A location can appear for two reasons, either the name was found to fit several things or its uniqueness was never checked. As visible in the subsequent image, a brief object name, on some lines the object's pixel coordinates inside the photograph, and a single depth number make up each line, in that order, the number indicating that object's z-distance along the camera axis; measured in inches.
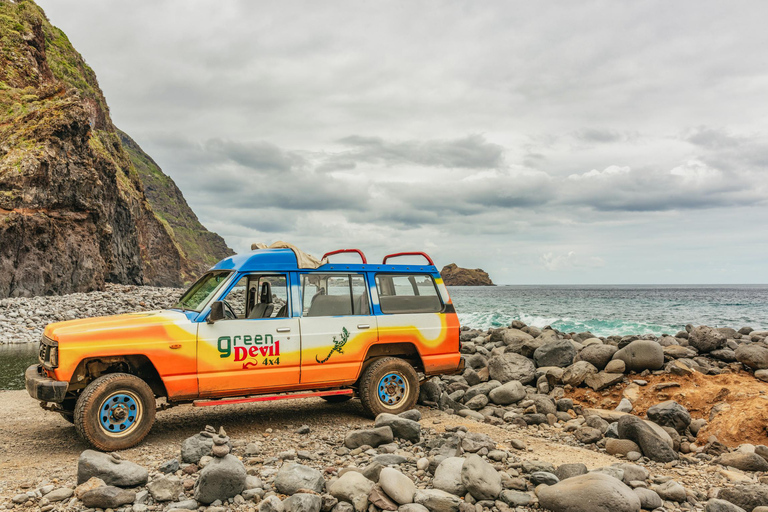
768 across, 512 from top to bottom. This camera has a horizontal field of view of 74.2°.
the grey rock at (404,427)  274.2
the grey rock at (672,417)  313.6
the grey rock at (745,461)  255.0
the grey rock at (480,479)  198.1
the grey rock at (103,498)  183.0
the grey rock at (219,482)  191.5
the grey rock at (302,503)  178.5
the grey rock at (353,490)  188.9
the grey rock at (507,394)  392.8
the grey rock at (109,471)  197.2
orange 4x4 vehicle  252.1
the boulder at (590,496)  180.5
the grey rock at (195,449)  229.3
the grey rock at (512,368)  448.8
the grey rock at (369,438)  264.2
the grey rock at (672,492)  207.5
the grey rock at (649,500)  195.8
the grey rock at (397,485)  189.9
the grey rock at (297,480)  199.0
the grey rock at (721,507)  192.2
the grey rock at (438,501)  188.7
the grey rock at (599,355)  435.2
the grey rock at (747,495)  199.8
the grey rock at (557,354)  465.1
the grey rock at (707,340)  462.9
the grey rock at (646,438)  267.3
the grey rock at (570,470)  217.9
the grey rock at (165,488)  191.7
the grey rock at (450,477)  204.1
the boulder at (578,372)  423.5
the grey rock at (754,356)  406.3
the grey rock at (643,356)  413.1
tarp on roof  312.3
